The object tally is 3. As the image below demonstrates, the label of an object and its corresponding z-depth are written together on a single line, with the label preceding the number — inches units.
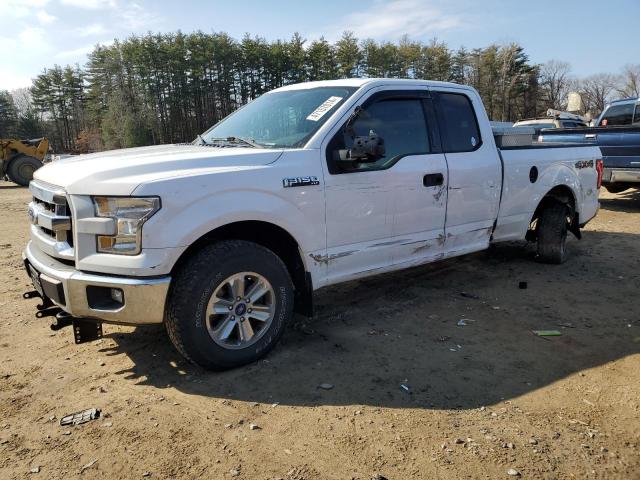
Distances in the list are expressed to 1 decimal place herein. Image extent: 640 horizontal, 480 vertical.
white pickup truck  117.0
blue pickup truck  372.2
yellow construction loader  773.9
